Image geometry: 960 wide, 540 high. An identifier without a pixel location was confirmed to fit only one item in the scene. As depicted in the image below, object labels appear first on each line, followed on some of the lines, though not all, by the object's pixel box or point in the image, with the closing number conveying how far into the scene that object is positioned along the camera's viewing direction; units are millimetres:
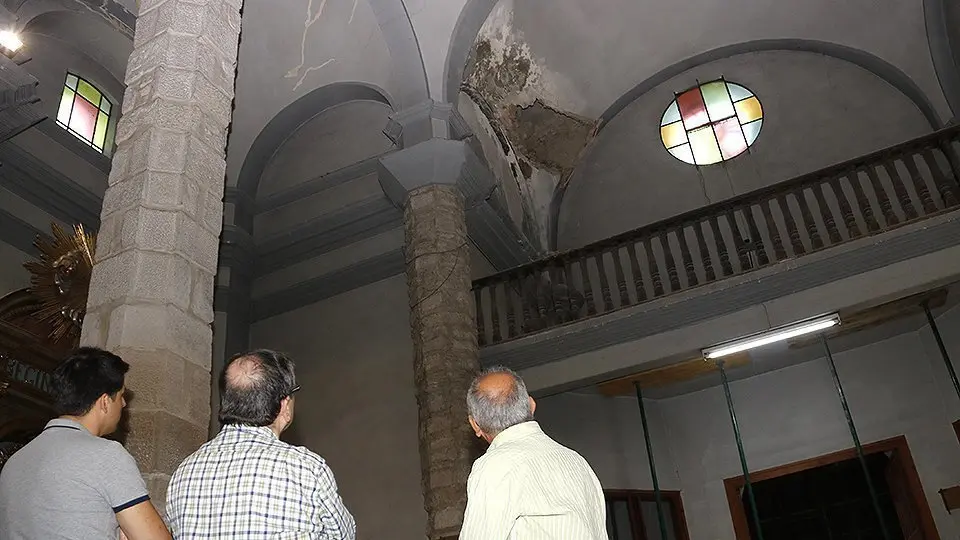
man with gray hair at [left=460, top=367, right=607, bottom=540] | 2336
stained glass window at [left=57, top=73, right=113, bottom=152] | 10328
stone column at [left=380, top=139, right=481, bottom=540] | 6977
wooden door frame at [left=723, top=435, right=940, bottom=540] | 9633
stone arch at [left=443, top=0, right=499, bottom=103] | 9586
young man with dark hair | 2184
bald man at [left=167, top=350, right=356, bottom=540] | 2098
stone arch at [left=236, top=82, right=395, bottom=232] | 10836
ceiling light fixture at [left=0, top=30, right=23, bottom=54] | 7363
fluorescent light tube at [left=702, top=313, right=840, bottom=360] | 8141
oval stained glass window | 12367
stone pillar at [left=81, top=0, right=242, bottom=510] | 3418
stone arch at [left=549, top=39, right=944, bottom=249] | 11195
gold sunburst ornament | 9070
